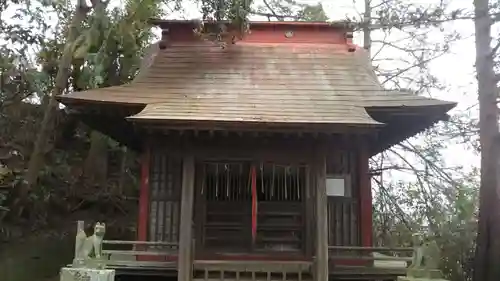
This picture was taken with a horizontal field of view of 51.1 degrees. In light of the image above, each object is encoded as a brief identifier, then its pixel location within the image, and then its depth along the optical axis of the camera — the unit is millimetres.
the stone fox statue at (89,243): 7250
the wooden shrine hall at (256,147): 7500
